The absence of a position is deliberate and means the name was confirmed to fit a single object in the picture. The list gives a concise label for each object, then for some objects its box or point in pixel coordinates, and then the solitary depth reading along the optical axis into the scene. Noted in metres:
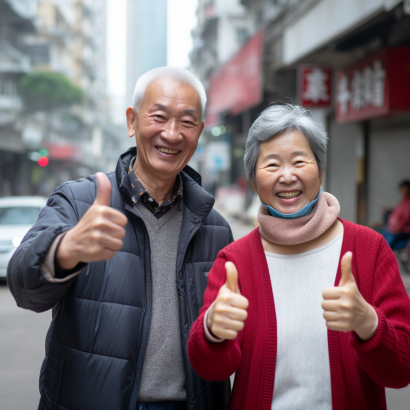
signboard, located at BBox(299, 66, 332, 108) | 11.52
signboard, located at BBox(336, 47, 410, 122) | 8.43
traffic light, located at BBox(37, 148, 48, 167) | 17.97
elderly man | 1.71
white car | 8.20
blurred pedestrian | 8.09
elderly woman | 1.61
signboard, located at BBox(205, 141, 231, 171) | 22.55
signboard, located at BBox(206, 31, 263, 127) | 14.43
